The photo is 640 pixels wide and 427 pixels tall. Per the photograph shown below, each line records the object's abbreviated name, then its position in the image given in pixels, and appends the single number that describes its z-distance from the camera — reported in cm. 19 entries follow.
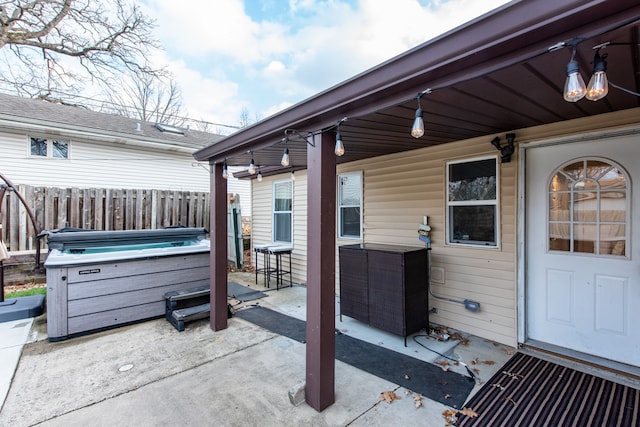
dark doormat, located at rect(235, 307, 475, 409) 241
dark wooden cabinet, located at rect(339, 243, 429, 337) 328
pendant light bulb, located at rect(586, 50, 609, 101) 115
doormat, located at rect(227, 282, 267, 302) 516
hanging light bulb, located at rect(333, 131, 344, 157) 219
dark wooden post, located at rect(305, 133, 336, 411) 229
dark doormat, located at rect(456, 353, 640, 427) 206
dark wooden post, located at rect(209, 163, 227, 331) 376
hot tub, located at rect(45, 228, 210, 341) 348
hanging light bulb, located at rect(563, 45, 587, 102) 116
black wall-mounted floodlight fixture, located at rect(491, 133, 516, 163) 310
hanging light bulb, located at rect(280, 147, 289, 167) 269
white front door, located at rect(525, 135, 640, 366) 256
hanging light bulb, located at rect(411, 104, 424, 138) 166
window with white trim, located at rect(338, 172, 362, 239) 492
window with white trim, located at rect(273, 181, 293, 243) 641
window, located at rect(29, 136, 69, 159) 727
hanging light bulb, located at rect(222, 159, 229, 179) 378
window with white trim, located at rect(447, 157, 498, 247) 334
